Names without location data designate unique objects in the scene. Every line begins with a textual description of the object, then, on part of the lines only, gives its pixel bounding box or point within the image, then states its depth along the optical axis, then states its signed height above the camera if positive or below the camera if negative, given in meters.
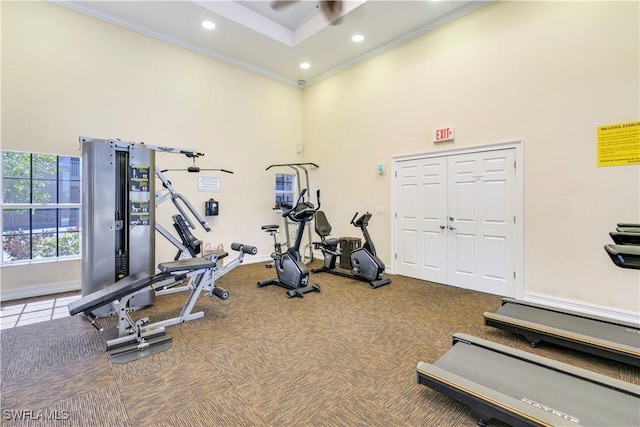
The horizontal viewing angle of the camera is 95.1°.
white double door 4.20 -0.13
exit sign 4.68 +1.26
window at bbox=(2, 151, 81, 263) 4.03 +0.08
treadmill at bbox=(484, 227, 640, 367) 2.34 -1.09
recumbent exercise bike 4.78 -0.86
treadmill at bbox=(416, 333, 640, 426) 1.61 -1.12
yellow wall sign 3.24 +0.78
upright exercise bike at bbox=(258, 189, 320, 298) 4.30 -0.83
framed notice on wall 5.64 +0.54
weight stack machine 3.32 -0.03
